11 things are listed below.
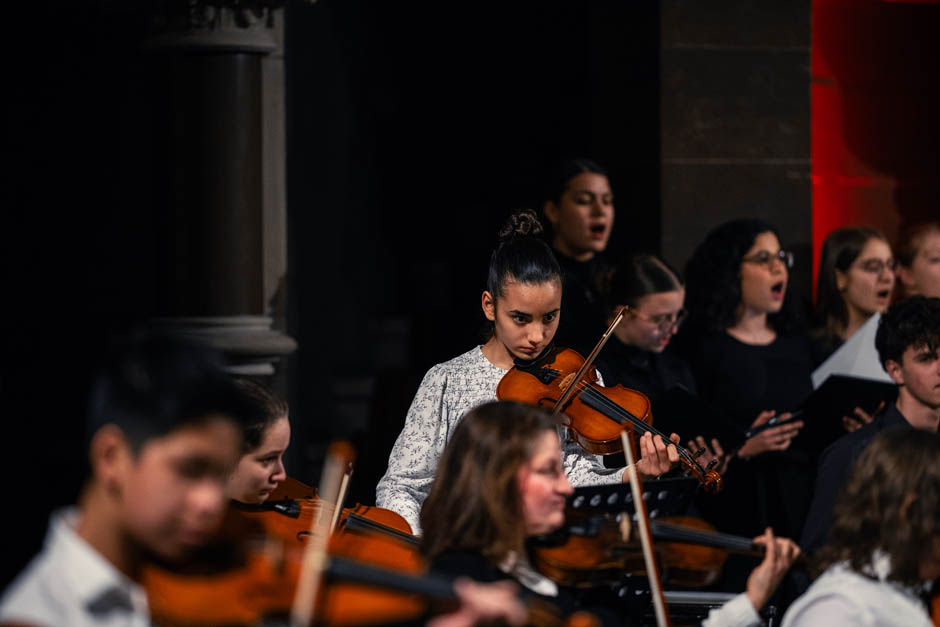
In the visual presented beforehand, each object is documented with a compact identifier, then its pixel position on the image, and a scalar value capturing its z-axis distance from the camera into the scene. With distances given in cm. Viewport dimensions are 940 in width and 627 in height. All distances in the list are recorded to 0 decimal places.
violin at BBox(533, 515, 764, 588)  521
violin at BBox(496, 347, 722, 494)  667
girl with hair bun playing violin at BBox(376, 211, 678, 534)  660
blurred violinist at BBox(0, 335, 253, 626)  356
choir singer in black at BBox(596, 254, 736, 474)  861
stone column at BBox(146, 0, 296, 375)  881
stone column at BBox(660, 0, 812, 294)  1087
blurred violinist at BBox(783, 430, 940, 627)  496
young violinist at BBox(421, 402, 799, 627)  489
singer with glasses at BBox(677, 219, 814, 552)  899
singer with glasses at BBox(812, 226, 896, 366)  975
